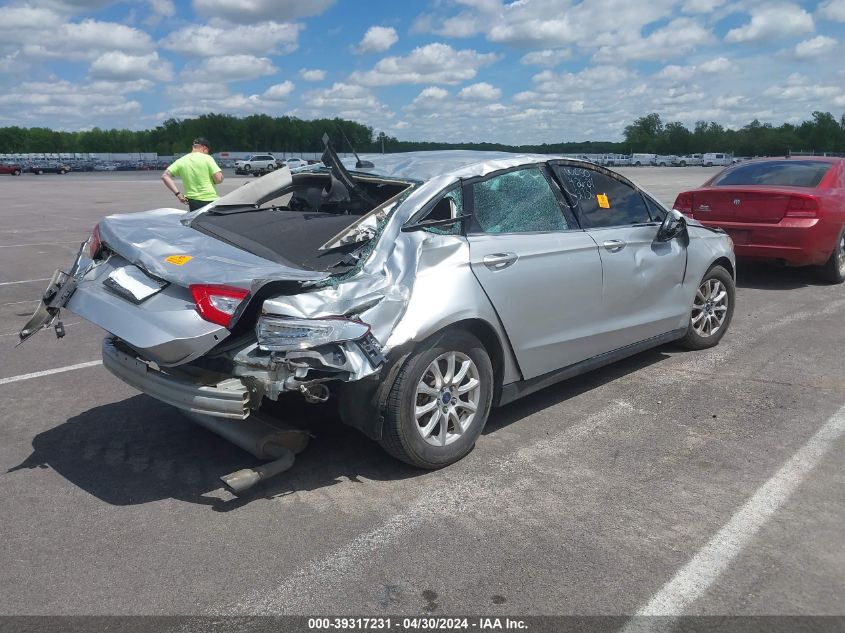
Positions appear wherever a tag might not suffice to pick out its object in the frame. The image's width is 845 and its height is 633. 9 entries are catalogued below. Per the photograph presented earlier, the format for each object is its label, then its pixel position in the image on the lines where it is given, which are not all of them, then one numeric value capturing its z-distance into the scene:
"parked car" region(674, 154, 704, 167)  89.69
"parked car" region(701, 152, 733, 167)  87.62
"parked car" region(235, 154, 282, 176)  59.56
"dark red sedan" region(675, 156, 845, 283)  8.59
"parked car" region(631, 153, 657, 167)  92.50
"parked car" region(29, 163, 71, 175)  66.44
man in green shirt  9.45
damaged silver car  3.43
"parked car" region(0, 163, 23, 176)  62.25
